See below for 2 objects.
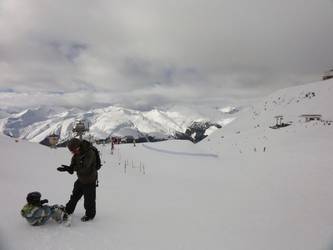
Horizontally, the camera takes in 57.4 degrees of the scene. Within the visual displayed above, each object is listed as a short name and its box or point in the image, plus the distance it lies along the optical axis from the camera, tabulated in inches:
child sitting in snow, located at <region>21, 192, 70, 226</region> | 242.7
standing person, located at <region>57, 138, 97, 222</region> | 268.8
